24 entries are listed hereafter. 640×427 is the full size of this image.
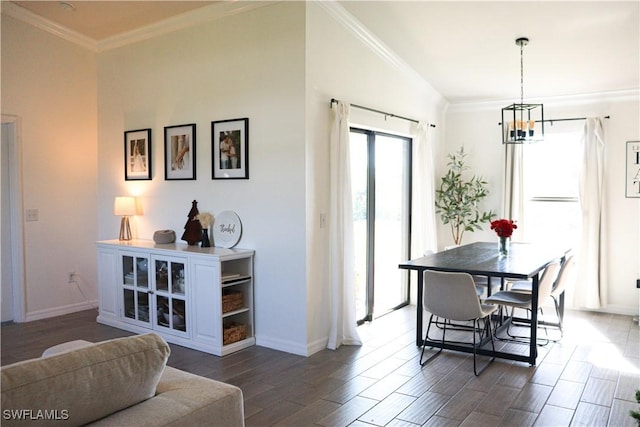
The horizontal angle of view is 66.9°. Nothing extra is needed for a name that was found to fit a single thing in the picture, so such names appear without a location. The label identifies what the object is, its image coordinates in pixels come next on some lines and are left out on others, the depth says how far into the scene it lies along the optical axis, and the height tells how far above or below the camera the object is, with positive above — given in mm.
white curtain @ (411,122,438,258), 6047 +41
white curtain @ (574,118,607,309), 5918 -232
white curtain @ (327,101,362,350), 4320 -308
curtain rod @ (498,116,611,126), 6174 +1046
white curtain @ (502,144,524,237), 6500 +212
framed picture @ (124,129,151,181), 5176 +530
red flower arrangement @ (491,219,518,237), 4762 -268
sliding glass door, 5098 -177
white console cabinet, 4129 -821
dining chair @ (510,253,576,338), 4613 -827
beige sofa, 1354 -582
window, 6281 +148
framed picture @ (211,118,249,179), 4367 +497
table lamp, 5152 -73
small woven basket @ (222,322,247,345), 4152 -1135
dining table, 3869 -545
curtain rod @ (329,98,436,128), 4332 +946
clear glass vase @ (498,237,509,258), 4797 -439
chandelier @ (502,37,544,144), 4391 +663
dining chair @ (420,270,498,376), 3760 -770
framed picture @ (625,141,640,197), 5832 +375
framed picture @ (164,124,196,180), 4777 +513
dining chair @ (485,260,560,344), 4145 -863
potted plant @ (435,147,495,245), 6703 +30
